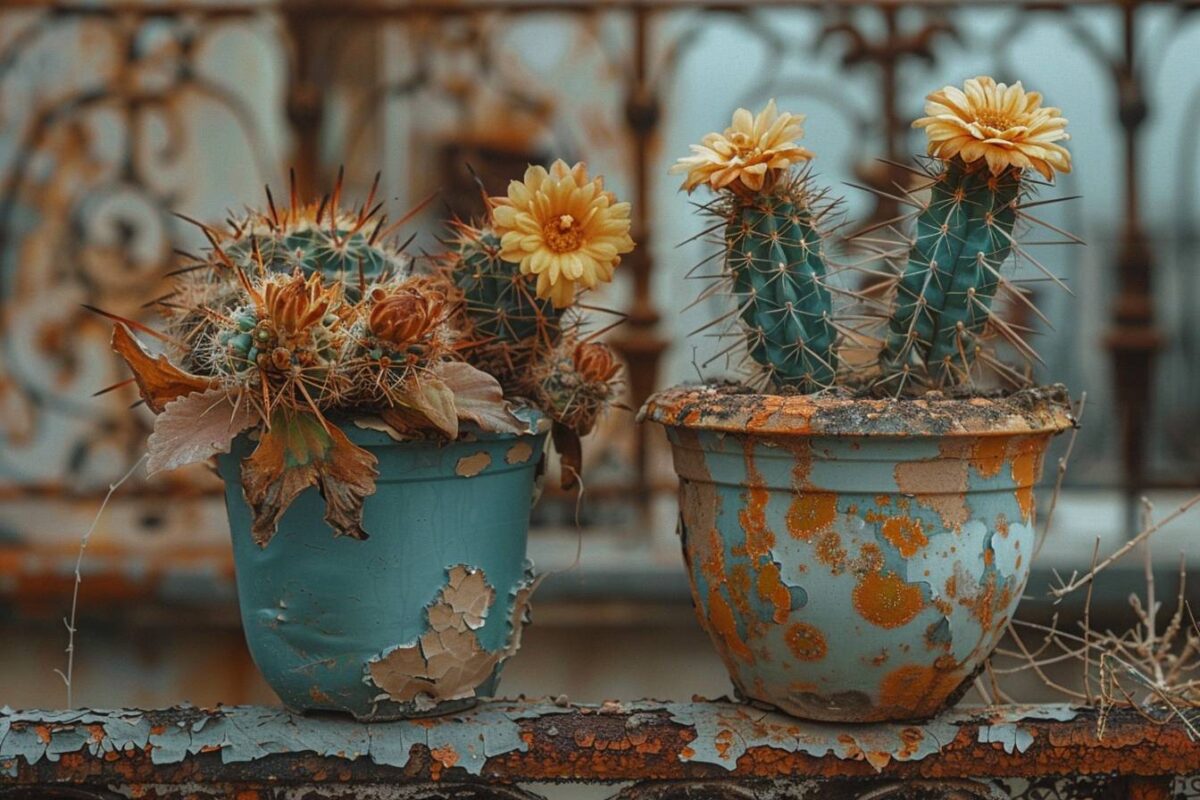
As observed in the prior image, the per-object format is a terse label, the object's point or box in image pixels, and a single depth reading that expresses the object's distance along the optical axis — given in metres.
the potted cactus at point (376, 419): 0.85
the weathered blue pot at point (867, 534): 0.87
